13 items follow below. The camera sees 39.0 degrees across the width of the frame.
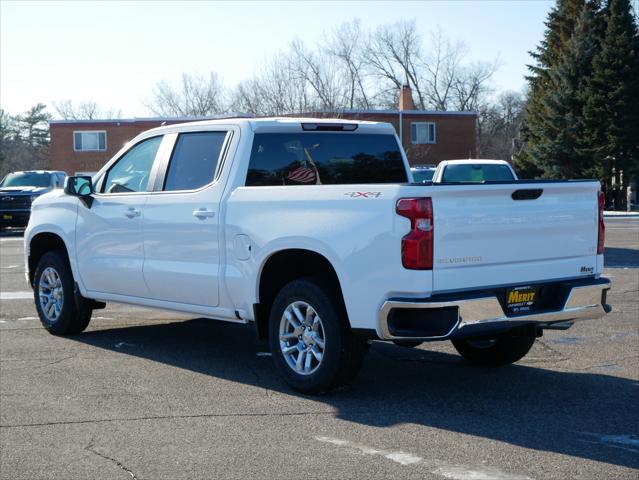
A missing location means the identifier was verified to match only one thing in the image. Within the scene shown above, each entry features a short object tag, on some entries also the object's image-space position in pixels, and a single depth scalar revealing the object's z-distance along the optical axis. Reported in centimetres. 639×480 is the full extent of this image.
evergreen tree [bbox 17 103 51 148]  10475
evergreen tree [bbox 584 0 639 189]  4403
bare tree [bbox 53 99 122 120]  9244
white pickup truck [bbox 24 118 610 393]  588
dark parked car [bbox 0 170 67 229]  2709
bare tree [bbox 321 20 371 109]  6572
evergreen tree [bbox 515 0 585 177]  5022
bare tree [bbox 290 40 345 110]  5872
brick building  5525
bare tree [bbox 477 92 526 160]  8831
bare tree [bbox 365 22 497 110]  8188
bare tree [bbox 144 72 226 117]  7719
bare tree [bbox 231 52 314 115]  5647
